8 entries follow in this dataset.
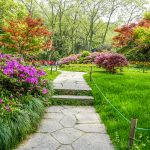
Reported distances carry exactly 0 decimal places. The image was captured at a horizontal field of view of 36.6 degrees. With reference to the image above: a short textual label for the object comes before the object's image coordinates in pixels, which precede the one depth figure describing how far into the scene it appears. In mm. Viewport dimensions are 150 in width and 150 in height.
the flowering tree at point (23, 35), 12930
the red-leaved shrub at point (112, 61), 10211
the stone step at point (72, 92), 6148
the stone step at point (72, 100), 5660
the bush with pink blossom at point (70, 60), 17316
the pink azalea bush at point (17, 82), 4438
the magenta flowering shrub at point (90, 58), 17241
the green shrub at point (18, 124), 3082
